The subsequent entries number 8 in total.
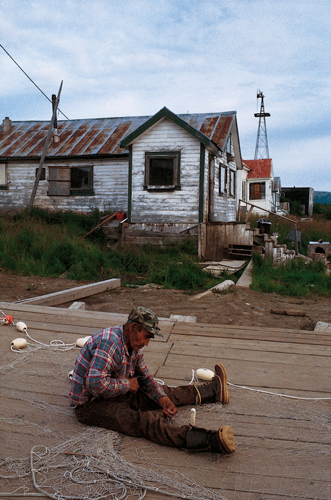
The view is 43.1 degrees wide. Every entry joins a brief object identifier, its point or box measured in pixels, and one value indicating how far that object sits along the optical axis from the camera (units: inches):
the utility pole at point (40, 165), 720.3
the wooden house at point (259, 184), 1309.1
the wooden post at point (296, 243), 675.7
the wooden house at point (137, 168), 628.7
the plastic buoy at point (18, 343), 175.6
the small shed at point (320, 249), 634.8
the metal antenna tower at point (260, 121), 1914.4
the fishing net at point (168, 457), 87.0
